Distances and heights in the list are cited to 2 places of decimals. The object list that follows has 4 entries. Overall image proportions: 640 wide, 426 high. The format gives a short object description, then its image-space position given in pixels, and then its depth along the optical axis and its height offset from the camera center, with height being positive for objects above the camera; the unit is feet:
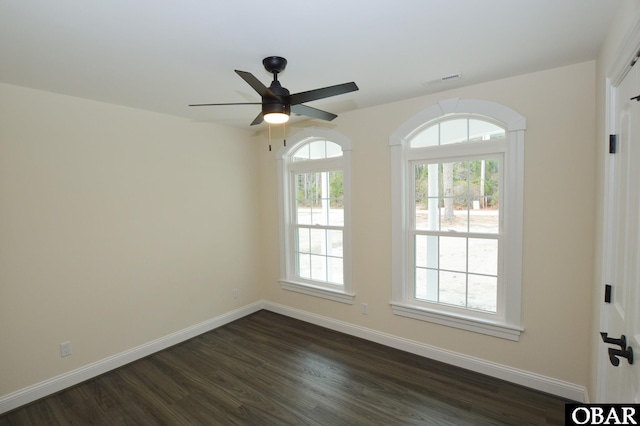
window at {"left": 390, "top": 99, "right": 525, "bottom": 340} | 8.71 -0.47
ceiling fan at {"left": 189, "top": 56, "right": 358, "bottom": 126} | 6.14 +2.28
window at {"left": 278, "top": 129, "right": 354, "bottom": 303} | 12.16 -0.51
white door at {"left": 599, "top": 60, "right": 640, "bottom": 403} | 4.34 -0.83
